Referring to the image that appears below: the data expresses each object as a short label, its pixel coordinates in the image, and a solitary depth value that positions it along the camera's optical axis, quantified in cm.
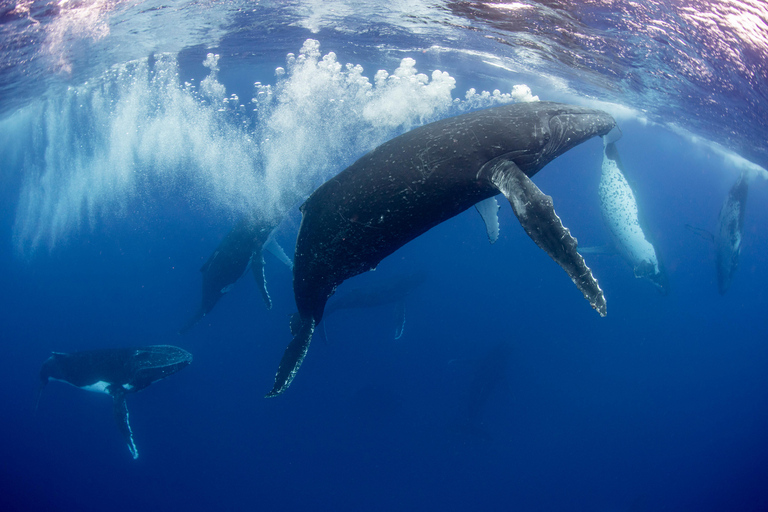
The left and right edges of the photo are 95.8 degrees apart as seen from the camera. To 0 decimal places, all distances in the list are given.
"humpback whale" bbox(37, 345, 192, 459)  1143
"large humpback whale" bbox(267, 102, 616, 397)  373
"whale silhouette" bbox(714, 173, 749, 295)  1591
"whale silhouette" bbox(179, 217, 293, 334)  1252
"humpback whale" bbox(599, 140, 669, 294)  1239
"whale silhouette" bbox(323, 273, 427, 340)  1706
